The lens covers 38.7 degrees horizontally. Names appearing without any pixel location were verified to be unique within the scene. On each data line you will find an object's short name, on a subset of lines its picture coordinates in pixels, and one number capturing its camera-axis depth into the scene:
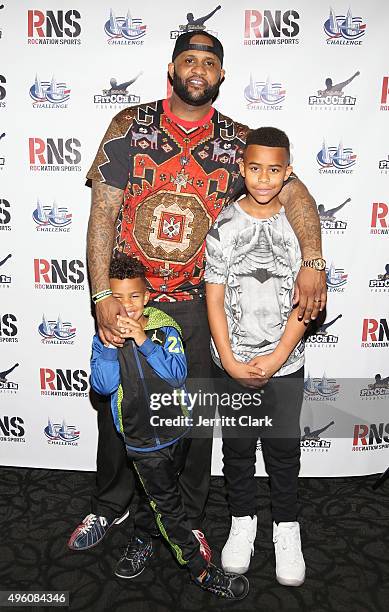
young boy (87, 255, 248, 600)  2.22
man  2.46
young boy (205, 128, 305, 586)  2.27
